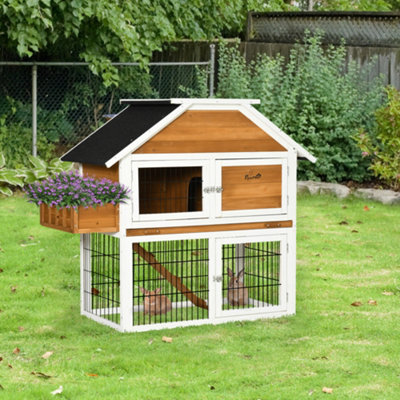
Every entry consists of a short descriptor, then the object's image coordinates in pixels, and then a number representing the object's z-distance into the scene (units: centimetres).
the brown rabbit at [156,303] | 679
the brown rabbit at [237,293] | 714
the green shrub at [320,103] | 1311
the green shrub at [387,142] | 1246
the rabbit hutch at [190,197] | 629
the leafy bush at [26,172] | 1197
